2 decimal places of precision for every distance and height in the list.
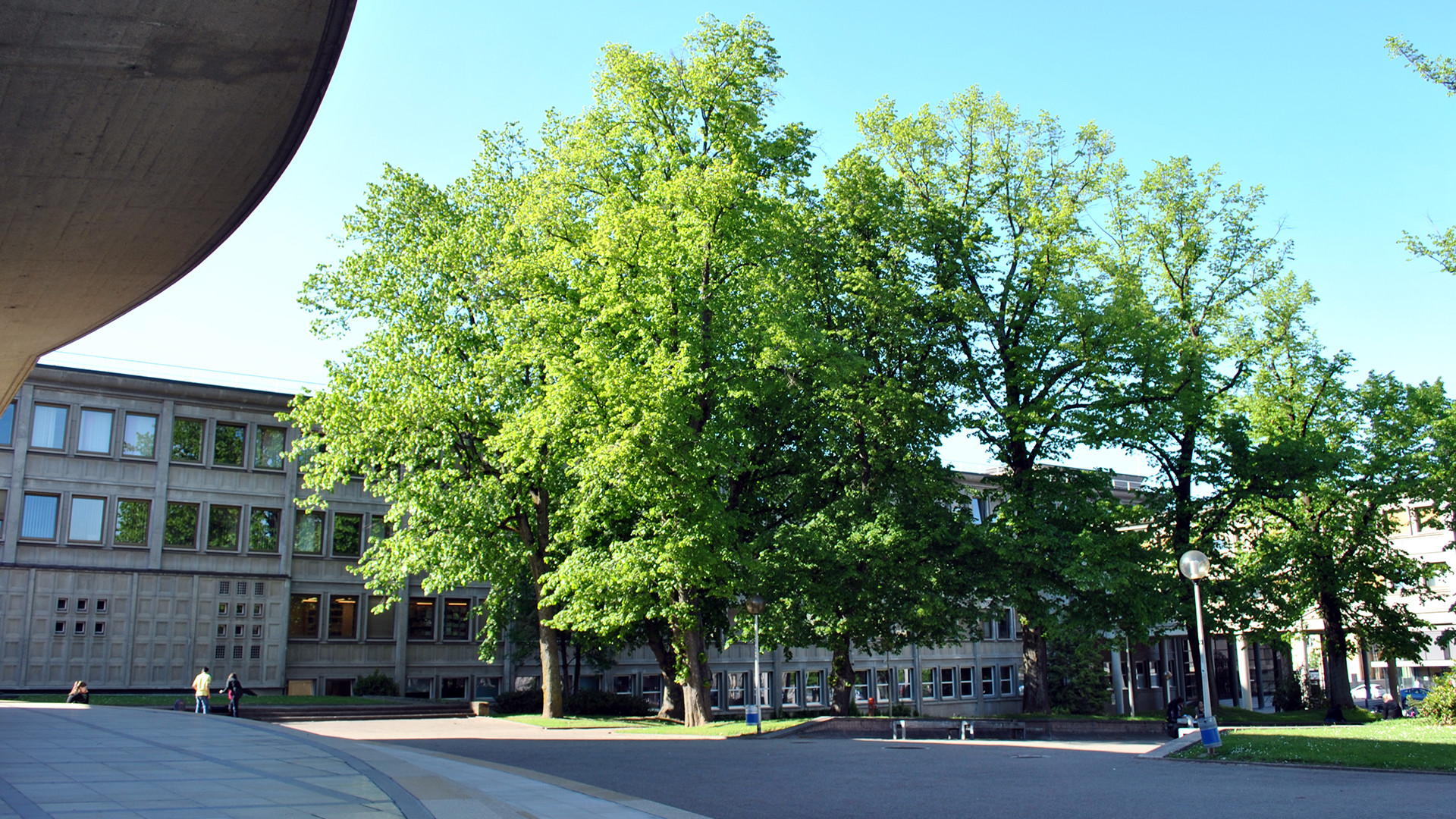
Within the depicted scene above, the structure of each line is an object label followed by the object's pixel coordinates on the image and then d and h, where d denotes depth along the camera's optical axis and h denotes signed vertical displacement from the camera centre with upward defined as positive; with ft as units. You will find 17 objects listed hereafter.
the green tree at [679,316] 76.02 +22.61
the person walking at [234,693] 93.09 -6.43
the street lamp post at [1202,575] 59.21 +2.50
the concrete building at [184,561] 117.08 +6.80
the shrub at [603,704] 110.63 -9.09
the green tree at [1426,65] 71.00 +36.56
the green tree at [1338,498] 106.73 +12.19
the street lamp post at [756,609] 75.77 +0.65
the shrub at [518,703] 109.40 -8.66
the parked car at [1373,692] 200.91 -14.67
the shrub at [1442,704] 74.23 -6.13
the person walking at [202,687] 87.92 -5.55
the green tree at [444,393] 90.22 +19.23
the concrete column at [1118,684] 179.63 -11.21
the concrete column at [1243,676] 183.11 -10.35
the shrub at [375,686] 130.11 -8.13
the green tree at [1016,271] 93.04 +31.56
